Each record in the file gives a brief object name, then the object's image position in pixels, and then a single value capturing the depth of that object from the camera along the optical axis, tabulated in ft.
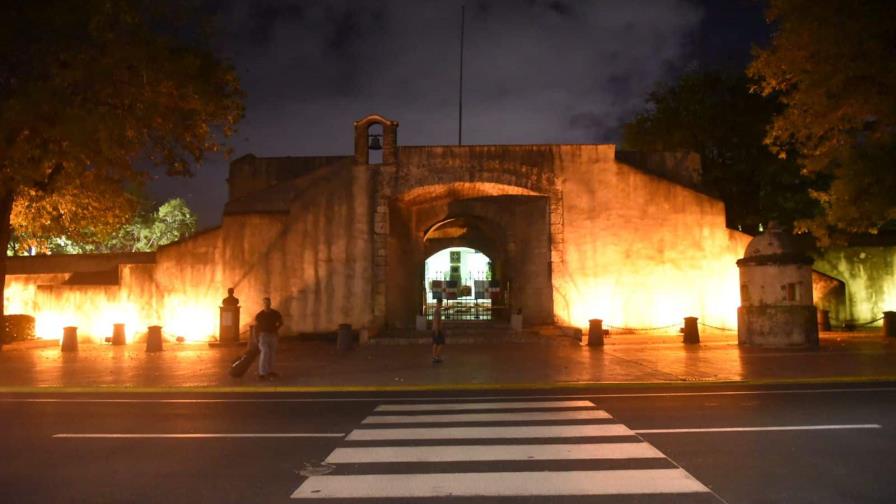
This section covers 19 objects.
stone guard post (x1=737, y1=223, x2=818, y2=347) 58.85
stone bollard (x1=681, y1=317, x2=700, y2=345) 63.87
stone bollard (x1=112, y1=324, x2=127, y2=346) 71.10
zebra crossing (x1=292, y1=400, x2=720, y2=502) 16.88
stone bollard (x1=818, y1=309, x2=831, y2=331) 80.48
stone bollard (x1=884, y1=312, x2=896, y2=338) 68.28
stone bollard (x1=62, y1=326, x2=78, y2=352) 63.82
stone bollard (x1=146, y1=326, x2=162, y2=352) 62.75
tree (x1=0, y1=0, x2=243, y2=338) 55.42
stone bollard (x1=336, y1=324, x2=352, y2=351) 65.00
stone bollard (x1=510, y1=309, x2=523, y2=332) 73.45
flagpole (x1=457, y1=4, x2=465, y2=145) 100.06
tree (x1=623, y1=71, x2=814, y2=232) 90.33
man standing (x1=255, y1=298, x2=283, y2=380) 43.37
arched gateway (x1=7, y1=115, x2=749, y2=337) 73.61
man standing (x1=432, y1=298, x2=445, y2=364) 51.49
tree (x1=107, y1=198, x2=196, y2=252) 183.21
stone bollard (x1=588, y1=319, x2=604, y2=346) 62.54
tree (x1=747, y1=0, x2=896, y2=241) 51.01
